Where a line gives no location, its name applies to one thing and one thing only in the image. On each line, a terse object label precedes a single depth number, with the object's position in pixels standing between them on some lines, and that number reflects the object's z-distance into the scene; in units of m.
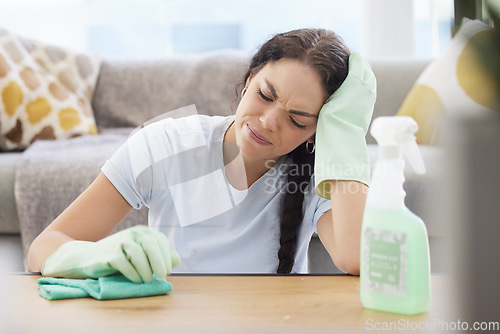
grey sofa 1.83
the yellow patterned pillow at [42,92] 2.23
